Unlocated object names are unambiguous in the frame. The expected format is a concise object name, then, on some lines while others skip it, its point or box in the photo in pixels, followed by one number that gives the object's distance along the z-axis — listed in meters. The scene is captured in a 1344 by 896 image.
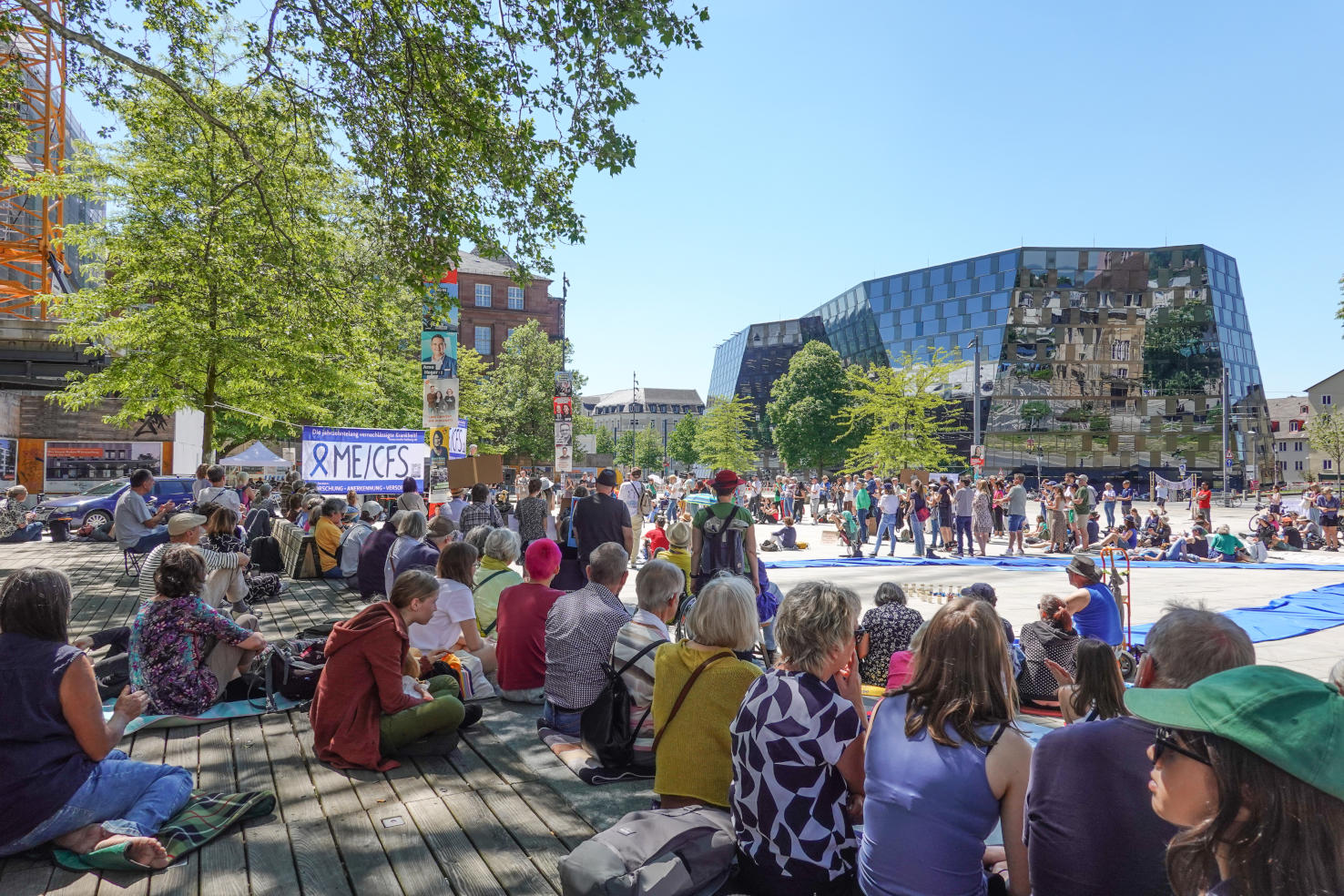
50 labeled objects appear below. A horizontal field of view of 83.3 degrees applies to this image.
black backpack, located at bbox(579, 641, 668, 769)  4.32
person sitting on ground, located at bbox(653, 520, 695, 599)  8.07
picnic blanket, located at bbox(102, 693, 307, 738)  5.16
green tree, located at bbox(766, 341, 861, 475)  64.81
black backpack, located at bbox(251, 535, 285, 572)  11.05
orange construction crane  28.30
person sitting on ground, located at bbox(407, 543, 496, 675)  6.05
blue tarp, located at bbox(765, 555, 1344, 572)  16.97
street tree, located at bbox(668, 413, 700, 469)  105.31
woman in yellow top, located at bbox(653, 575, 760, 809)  3.39
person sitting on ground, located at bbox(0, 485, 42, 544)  18.23
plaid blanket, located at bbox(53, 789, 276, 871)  3.32
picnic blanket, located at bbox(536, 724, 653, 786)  4.41
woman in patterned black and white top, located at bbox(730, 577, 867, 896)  2.76
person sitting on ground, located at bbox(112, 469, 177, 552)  11.09
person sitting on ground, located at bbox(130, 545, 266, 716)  4.68
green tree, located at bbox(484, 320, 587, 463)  53.97
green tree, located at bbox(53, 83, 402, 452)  15.06
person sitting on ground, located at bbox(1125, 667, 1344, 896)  1.18
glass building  62.03
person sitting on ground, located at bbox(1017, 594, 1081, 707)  5.88
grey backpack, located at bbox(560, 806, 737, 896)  2.64
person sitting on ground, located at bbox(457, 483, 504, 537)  11.22
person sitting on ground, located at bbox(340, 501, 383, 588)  11.22
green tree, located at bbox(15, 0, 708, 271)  8.64
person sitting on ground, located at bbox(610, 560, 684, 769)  4.32
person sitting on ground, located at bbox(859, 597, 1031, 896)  2.38
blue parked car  20.09
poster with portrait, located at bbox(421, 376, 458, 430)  11.76
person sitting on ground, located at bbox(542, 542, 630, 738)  4.76
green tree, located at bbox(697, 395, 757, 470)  59.41
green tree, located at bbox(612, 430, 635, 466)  118.36
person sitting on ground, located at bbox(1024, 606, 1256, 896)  2.22
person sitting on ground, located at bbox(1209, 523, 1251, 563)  18.20
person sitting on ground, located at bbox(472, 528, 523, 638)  6.69
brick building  69.31
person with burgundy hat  7.36
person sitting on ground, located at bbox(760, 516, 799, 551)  21.06
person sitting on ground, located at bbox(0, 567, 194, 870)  3.22
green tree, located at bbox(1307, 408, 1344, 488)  55.66
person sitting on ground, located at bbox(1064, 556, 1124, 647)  6.32
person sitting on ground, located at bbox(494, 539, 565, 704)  5.73
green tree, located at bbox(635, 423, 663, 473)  112.19
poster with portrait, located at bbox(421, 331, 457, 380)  11.66
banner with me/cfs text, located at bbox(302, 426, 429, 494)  11.37
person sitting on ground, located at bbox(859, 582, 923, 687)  5.75
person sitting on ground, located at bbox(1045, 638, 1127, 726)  3.39
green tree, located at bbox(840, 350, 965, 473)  32.19
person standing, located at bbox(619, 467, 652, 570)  15.61
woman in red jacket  4.37
